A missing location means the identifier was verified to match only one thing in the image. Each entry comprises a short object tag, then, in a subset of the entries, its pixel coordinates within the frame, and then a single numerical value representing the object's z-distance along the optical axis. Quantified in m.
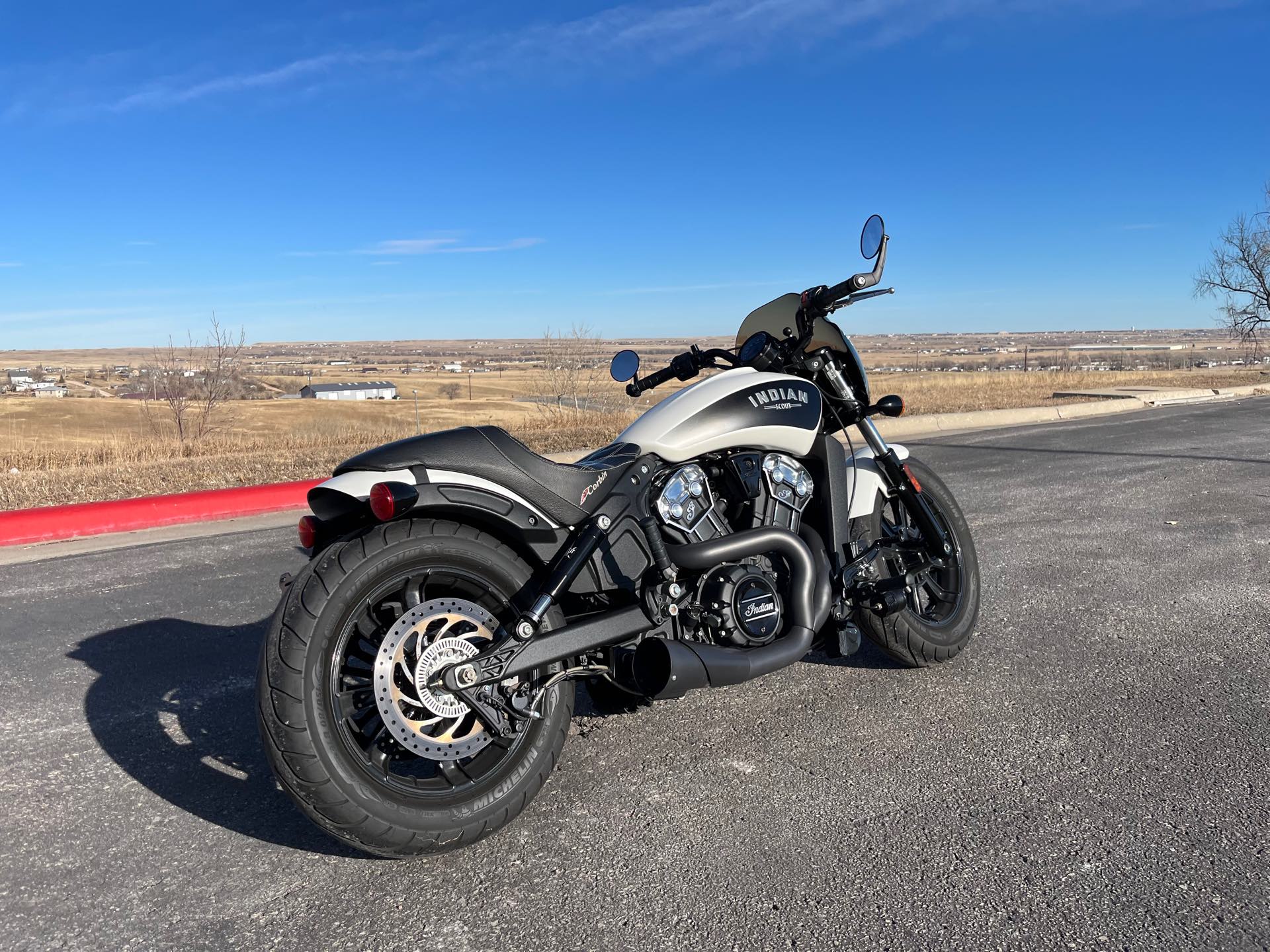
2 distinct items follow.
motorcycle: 2.83
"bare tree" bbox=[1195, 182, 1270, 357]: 39.75
